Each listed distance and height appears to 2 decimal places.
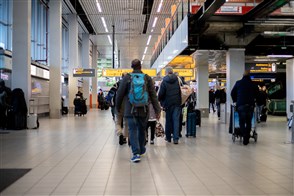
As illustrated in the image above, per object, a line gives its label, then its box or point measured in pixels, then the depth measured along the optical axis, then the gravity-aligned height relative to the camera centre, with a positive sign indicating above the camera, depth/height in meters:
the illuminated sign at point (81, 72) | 25.88 +1.46
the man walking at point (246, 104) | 9.22 -0.18
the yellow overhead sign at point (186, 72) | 23.27 +1.34
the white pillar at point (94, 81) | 38.72 +1.29
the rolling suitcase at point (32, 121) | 14.32 -0.91
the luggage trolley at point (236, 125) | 9.70 -0.69
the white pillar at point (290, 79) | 18.39 +0.76
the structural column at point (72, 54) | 26.45 +2.65
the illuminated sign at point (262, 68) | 21.46 +1.48
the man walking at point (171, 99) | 9.35 -0.08
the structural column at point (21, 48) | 14.96 +1.71
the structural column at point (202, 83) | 21.44 +0.66
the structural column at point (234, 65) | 16.94 +1.27
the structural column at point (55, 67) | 21.22 +1.45
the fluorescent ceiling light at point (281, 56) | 17.80 +1.77
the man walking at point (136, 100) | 6.73 -0.08
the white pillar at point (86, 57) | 33.44 +3.14
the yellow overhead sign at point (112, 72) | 31.02 +1.76
